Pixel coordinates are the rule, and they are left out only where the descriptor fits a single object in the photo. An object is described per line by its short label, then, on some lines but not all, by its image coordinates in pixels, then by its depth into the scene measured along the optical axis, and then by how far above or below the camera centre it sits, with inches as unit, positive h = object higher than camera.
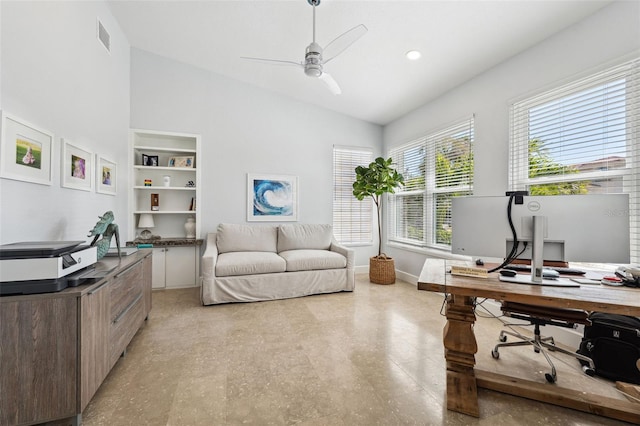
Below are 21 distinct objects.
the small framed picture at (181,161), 161.6 +31.8
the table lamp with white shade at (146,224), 153.6 -6.7
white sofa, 131.3 -26.8
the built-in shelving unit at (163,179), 155.0 +21.0
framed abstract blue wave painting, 175.6 +10.6
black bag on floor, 69.2 -35.9
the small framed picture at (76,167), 86.3 +16.1
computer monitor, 60.1 -3.2
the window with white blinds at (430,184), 139.4 +18.0
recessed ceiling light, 116.1 +71.8
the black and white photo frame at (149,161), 157.2 +31.3
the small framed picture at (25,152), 63.2 +16.0
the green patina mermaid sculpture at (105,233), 82.4 -6.5
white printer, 50.1 -11.2
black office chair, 70.0 -29.0
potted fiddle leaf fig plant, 167.3 +18.3
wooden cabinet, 49.7 -28.4
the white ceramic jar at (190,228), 162.7 -9.4
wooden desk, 53.6 -28.6
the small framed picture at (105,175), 110.9 +16.9
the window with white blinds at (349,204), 197.5 +7.7
